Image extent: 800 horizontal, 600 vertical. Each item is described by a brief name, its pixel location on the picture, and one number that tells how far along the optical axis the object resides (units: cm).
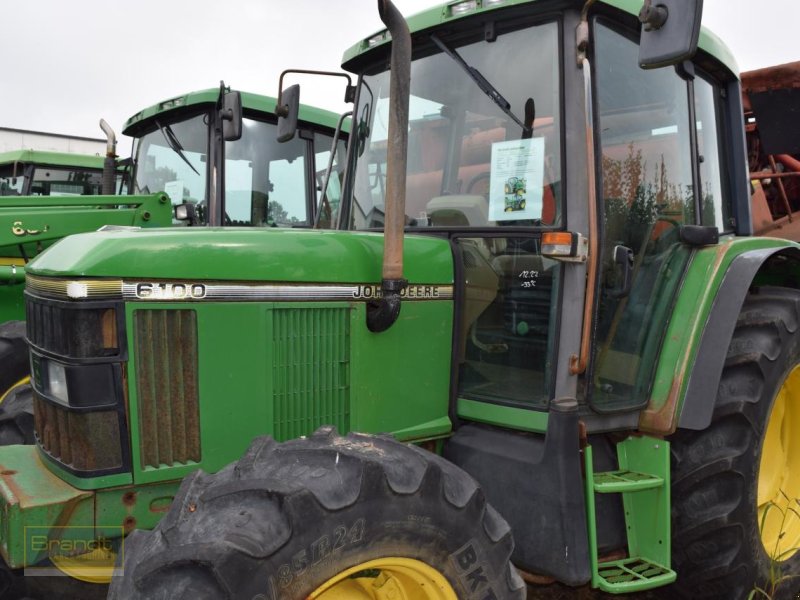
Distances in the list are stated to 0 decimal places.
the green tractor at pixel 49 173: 822
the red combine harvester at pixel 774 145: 406
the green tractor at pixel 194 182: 478
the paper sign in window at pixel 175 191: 539
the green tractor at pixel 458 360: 188
